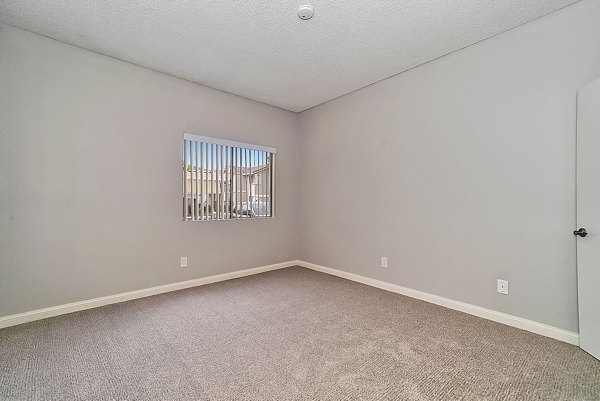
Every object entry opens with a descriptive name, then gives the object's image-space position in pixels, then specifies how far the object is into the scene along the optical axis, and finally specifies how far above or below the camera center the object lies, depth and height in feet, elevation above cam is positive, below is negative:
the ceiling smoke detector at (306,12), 6.98 +4.85
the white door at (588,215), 6.08 -0.39
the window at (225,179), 10.98 +0.89
